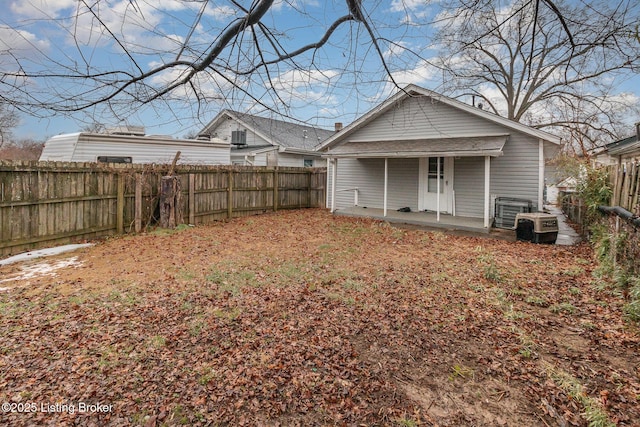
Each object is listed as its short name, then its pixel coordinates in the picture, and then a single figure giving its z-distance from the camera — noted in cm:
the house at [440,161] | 1021
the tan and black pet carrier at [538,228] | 853
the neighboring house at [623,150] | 1060
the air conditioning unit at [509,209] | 981
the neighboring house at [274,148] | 1861
